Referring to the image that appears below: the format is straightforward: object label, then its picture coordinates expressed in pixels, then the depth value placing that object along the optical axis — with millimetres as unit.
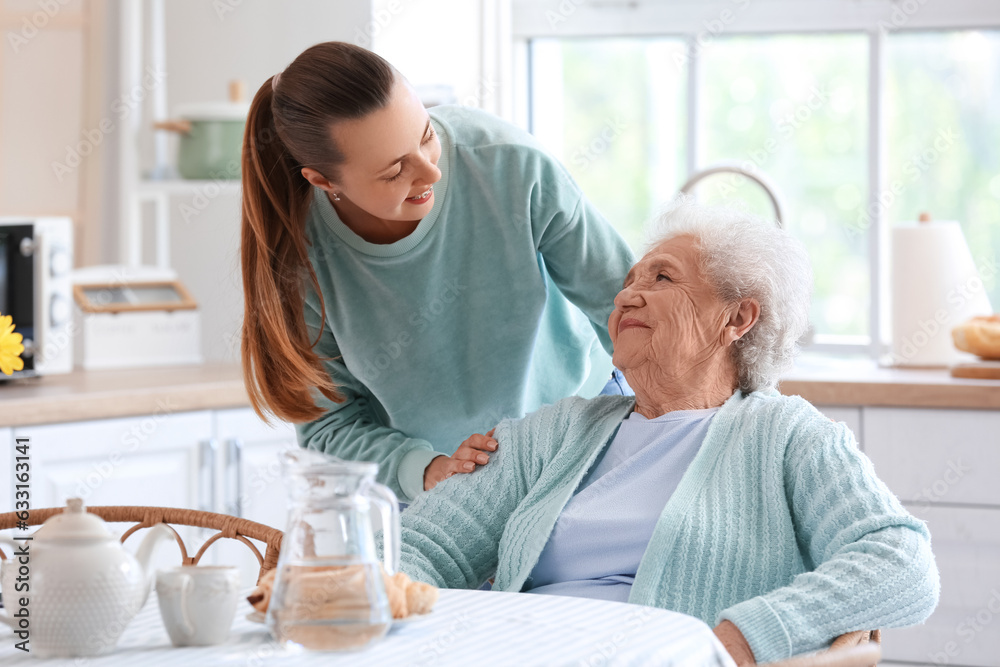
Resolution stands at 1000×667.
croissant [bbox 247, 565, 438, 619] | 878
